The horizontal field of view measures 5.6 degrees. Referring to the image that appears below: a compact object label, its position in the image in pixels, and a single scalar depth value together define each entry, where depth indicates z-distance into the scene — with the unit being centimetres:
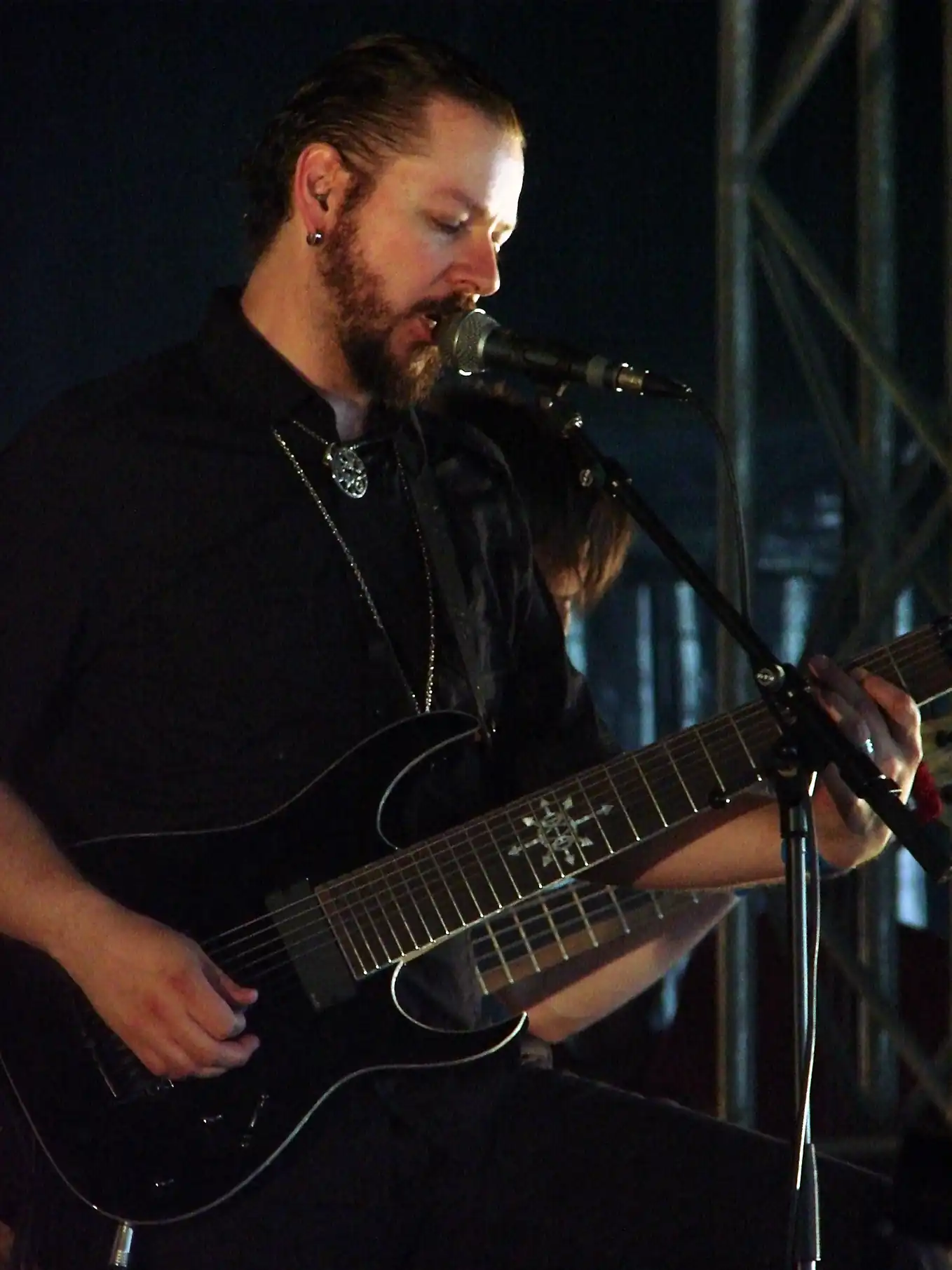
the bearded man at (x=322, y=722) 731
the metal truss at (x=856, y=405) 834
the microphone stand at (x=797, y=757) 710
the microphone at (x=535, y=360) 715
